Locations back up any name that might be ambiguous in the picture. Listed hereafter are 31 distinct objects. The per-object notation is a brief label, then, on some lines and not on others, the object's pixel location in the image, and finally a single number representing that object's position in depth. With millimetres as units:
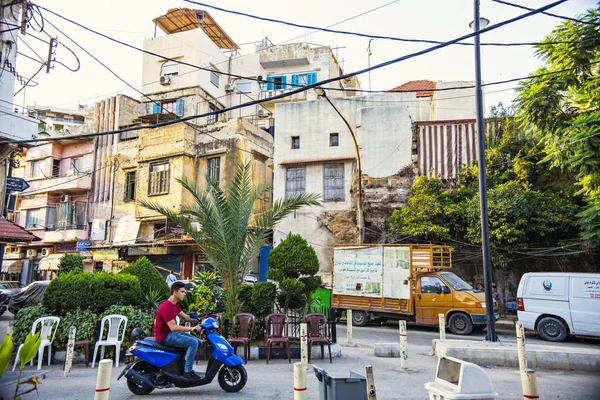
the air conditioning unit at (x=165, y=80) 31547
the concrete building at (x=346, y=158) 22453
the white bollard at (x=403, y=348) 8703
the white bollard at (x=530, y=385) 4375
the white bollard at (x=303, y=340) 7726
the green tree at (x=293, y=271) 10492
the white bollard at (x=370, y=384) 4691
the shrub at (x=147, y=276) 12156
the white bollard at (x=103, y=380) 4309
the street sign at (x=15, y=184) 18953
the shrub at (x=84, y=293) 9875
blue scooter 6574
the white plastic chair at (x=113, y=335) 9070
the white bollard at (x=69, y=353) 8203
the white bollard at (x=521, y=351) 7914
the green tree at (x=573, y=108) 13148
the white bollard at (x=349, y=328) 12209
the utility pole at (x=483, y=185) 10758
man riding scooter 6629
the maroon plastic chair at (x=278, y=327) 9684
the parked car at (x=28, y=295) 15394
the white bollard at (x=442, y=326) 10816
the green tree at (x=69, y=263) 17062
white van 12391
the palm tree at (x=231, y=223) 11148
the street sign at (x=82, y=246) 28984
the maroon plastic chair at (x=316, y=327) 9648
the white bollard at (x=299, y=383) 4348
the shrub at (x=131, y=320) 9773
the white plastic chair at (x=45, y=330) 8852
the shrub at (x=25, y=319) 9562
